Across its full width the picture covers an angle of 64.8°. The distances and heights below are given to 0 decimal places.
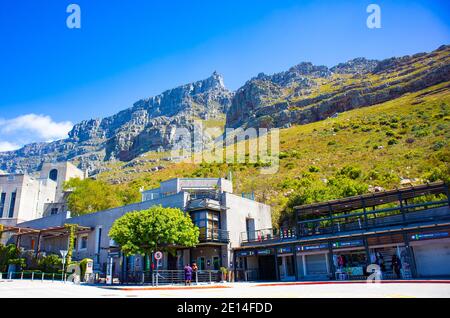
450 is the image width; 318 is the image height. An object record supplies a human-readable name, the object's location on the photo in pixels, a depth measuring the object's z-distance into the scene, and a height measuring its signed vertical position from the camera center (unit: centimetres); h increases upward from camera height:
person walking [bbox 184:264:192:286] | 2364 -55
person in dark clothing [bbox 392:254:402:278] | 2283 -55
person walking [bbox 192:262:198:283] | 2679 -58
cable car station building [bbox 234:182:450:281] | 2259 +104
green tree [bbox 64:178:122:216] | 5834 +1139
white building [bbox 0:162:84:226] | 6238 +1305
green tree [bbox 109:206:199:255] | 2638 +256
